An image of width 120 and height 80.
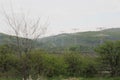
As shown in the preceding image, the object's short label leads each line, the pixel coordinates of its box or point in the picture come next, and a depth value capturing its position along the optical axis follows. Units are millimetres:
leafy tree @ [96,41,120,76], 20124
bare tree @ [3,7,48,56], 7683
